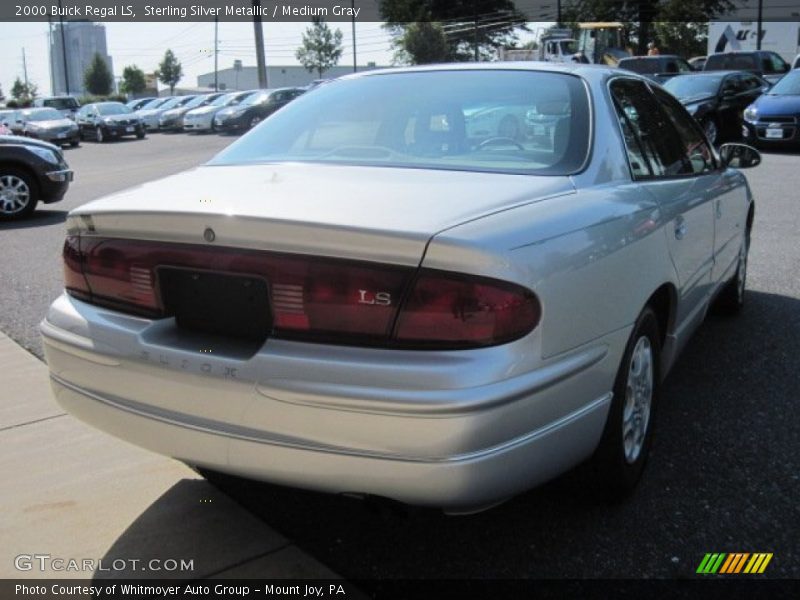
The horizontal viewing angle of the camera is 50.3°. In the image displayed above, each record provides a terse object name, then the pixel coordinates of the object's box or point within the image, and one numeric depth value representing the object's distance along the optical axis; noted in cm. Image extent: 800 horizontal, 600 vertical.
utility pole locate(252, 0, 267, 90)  4088
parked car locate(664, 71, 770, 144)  1723
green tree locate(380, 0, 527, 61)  6781
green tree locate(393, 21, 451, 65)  5638
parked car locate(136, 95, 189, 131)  3884
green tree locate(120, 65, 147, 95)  9442
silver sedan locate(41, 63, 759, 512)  219
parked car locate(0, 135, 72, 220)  1058
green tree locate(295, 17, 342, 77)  7875
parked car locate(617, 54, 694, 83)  2359
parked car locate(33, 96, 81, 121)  4209
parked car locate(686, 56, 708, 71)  3210
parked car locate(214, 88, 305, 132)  3034
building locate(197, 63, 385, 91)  9311
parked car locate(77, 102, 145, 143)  3291
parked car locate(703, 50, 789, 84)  2407
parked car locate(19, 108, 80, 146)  3070
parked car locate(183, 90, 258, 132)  3366
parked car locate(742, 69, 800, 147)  1562
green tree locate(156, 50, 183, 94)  9906
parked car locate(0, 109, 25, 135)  3183
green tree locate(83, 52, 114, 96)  8744
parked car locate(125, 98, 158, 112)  4427
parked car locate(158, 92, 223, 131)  3725
